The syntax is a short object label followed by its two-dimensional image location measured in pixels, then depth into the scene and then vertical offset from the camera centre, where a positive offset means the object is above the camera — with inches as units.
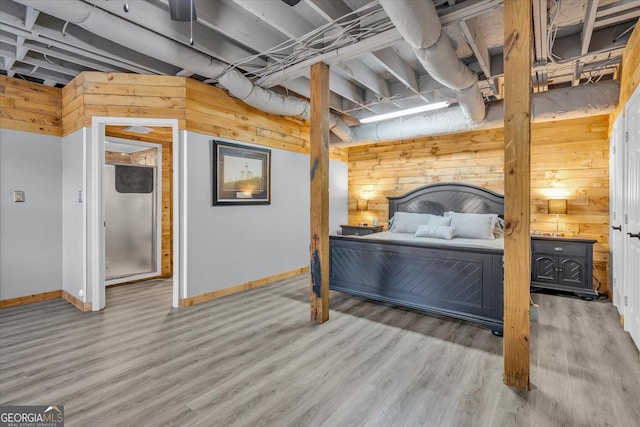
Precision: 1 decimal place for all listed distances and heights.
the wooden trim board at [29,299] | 145.6 -43.2
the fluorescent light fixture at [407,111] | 159.7 +55.7
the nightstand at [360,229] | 233.9 -13.4
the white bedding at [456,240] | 153.2 -15.1
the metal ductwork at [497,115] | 141.3 +53.2
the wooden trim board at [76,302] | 141.6 -43.5
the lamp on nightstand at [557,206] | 167.8 +3.4
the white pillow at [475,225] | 172.4 -7.5
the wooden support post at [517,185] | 81.0 +7.2
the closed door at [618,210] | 123.1 +1.2
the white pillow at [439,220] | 188.7 -5.0
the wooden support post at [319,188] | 125.9 +9.7
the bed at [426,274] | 116.6 -27.0
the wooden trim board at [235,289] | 148.2 -41.9
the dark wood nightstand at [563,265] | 156.4 -27.4
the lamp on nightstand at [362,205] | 253.9 +5.6
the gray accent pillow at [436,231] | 168.9 -10.9
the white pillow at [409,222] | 199.5 -6.5
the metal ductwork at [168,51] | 91.8 +59.1
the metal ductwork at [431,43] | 80.3 +52.2
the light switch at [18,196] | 147.8 +7.2
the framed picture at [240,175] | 159.5 +20.6
